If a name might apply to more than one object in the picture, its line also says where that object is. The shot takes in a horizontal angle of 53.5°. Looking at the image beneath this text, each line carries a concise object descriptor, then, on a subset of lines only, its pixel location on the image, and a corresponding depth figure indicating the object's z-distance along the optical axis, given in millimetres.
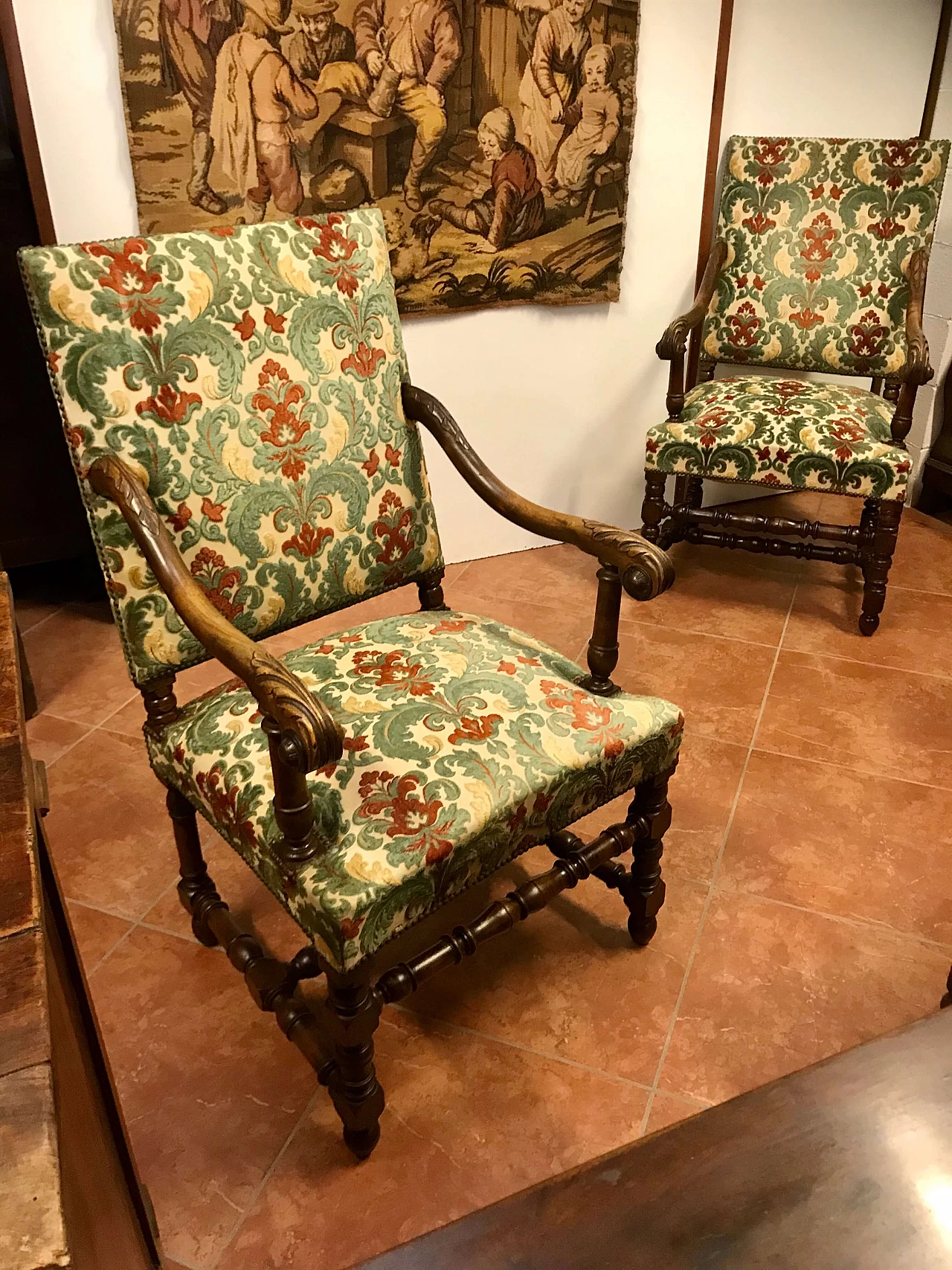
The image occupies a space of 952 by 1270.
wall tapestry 1951
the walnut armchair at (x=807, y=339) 2352
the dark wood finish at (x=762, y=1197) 730
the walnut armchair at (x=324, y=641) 1085
